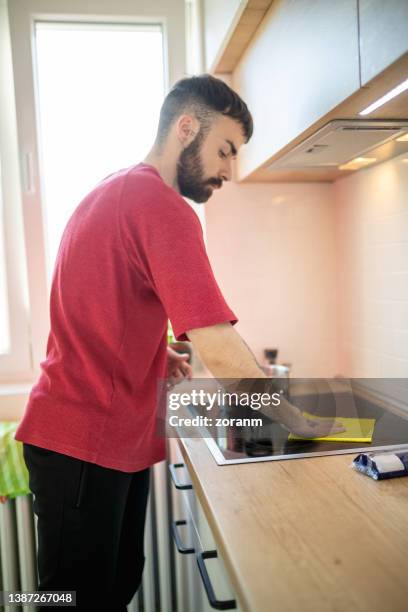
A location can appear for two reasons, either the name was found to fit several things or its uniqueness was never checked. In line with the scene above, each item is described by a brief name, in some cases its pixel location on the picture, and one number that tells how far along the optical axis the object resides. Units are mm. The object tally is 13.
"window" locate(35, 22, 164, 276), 1862
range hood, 1058
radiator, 1640
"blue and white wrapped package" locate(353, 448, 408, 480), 913
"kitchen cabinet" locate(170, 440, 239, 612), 971
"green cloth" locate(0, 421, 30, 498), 1571
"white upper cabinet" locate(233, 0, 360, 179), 897
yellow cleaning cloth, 1116
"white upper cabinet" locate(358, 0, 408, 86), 727
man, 949
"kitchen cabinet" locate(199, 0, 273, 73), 1274
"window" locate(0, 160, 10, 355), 1875
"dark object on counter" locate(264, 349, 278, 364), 1783
